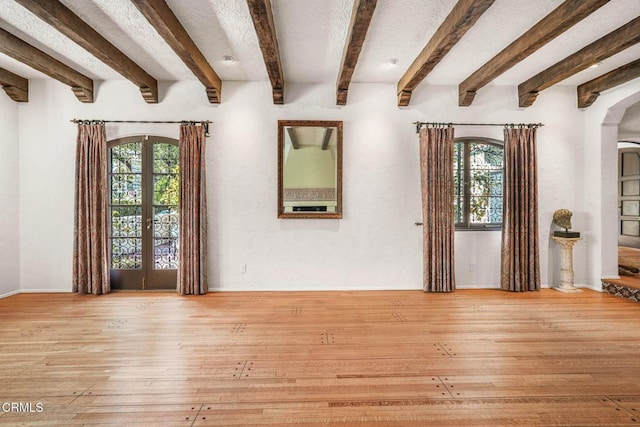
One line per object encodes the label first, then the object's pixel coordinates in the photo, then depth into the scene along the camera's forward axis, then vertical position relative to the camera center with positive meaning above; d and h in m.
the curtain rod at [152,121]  4.33 +1.30
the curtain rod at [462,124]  4.51 +1.28
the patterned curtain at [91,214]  4.30 -0.01
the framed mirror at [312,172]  4.52 +0.59
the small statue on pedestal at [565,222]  4.45 -0.16
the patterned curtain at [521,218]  4.48 -0.10
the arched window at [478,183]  4.71 +0.43
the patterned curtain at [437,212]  4.45 +0.00
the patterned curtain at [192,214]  4.35 -0.02
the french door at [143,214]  4.56 -0.01
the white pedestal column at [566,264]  4.42 -0.78
